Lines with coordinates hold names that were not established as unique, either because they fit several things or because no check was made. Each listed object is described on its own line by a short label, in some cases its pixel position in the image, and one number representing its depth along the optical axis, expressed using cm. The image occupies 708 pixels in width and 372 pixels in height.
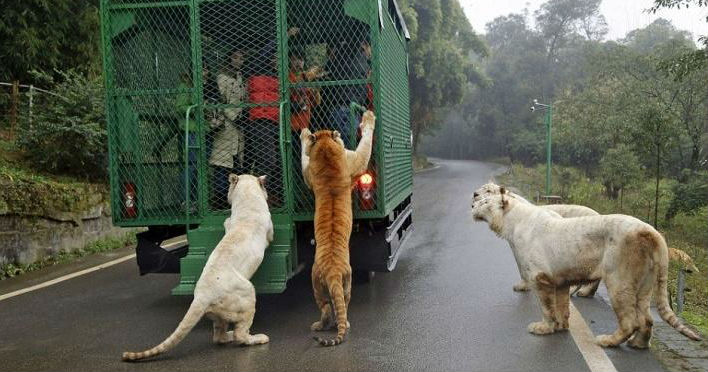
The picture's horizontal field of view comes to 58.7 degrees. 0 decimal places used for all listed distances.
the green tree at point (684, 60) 1329
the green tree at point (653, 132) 1535
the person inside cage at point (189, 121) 628
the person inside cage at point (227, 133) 642
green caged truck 615
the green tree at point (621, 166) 1964
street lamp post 2363
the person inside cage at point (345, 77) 625
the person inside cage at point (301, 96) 623
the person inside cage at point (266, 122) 628
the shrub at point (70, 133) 1094
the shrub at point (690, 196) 1506
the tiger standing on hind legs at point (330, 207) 538
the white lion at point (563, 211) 613
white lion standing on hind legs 475
